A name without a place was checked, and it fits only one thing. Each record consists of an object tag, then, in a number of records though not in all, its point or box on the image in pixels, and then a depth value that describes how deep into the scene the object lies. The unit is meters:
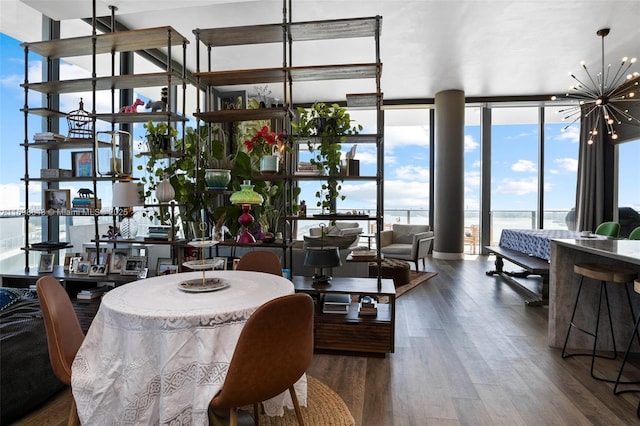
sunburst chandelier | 6.39
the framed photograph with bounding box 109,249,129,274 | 3.36
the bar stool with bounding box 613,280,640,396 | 2.19
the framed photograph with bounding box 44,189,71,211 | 3.49
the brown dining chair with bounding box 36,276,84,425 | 1.59
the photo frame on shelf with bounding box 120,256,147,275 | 3.34
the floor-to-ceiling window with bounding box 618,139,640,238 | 7.02
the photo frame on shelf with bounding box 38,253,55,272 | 3.42
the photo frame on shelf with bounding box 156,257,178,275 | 3.33
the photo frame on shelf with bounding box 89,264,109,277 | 3.30
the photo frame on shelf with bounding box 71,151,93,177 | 3.43
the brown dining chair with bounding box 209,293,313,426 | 1.39
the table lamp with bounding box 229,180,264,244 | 2.58
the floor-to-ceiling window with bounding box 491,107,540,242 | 8.11
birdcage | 3.47
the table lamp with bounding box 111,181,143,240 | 3.09
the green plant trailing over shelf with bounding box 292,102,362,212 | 3.11
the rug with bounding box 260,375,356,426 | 2.01
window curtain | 7.41
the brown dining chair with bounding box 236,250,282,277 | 2.67
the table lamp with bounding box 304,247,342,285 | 2.95
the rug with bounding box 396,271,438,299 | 4.88
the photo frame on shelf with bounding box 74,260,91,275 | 3.34
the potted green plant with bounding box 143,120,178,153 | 3.26
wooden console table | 2.86
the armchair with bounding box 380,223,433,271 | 6.08
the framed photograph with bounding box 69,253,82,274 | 3.37
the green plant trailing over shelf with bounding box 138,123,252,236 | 3.37
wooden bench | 4.25
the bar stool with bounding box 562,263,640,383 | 2.50
